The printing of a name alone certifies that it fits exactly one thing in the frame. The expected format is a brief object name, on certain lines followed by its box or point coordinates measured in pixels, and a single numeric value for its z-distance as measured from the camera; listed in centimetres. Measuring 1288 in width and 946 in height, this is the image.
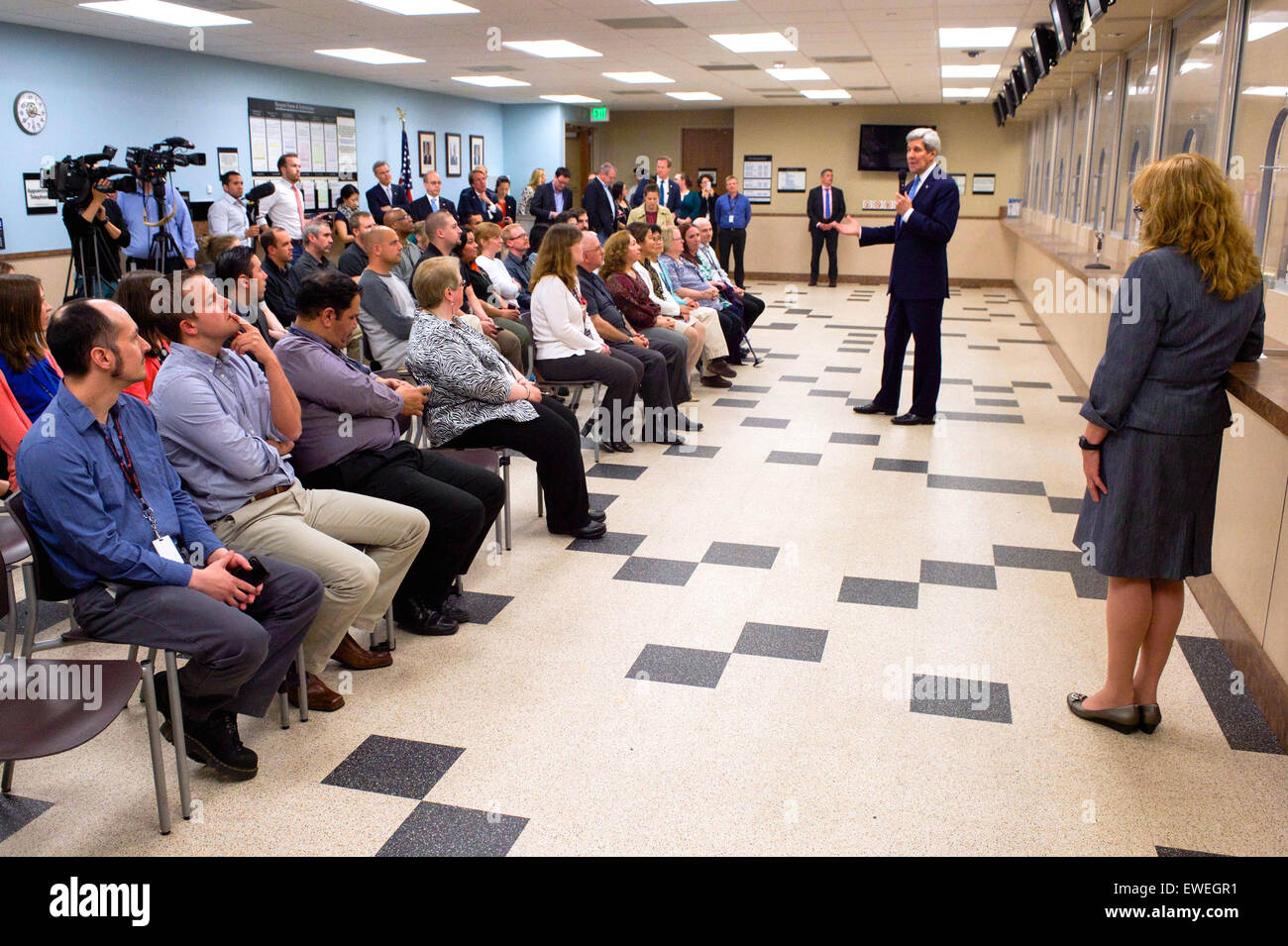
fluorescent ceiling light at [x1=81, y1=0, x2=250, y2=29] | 798
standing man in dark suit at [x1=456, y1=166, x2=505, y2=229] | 1147
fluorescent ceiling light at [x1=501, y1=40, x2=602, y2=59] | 1048
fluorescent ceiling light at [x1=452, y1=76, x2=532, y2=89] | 1356
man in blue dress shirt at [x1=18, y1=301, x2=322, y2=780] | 214
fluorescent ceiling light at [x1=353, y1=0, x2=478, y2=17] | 819
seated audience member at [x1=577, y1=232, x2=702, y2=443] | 560
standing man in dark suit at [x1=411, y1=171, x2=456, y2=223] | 1020
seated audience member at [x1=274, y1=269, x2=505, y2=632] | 308
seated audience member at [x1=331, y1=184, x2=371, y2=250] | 793
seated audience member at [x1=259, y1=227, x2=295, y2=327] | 568
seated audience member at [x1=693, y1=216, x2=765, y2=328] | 803
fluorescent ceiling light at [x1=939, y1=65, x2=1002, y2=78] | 1198
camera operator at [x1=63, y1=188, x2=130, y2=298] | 678
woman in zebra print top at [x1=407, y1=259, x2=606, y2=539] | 374
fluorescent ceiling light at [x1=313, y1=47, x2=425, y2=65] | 1090
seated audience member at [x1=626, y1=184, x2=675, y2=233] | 770
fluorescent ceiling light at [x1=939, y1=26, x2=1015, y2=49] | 930
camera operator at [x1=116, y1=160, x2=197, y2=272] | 798
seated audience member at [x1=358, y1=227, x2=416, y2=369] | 471
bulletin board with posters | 1179
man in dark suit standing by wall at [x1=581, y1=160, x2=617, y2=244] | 1191
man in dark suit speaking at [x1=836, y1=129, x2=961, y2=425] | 579
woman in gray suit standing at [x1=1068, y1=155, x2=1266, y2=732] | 235
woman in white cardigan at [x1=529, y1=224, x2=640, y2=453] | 489
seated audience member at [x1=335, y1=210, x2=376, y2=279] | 577
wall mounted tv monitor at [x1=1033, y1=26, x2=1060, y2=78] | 871
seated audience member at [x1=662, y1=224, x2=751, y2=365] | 742
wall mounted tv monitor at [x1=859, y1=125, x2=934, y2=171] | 1639
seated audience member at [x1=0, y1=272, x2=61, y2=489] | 302
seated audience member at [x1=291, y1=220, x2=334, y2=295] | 633
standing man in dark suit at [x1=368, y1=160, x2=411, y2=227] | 1141
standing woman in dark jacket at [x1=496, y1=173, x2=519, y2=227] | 1207
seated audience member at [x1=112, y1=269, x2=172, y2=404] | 266
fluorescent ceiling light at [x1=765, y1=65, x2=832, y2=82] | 1245
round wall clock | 871
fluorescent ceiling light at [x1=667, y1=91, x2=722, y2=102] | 1579
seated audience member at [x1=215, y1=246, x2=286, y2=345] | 342
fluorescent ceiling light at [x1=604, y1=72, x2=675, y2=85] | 1320
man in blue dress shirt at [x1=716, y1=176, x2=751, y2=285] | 1438
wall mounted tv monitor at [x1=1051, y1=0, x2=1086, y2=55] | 667
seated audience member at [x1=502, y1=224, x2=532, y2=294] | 733
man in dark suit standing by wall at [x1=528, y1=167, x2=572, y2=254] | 1196
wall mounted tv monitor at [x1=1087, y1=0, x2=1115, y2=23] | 572
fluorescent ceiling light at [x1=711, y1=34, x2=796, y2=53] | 990
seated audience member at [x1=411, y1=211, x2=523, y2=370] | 561
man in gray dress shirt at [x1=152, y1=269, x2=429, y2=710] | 259
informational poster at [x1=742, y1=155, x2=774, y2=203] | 1716
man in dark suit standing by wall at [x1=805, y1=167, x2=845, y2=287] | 1477
